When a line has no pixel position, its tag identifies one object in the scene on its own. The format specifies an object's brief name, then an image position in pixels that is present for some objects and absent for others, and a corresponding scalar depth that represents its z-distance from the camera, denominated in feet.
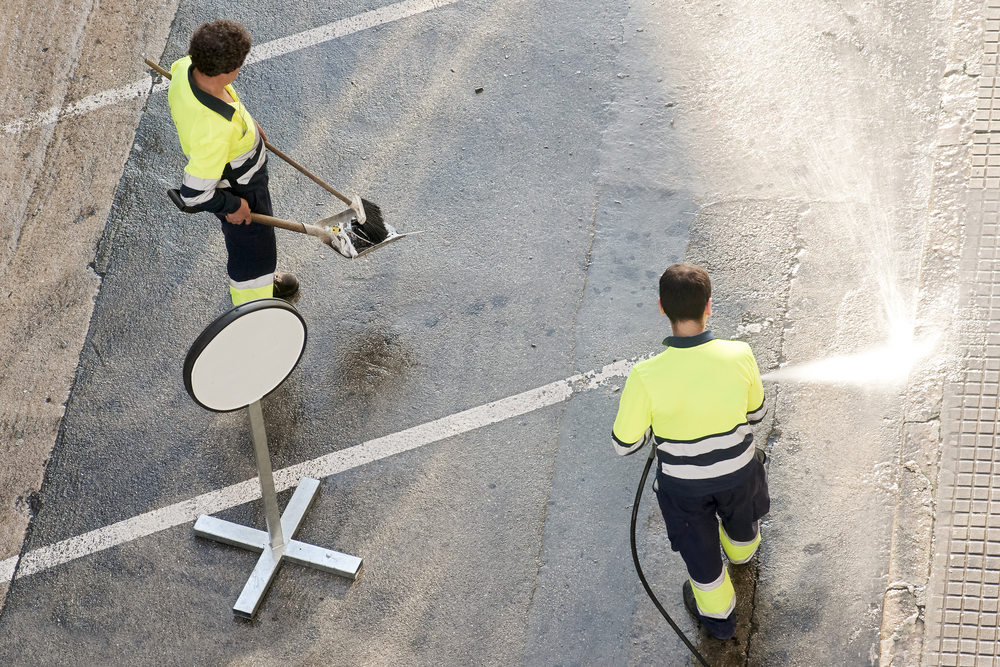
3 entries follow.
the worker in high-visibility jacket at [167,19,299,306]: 30.14
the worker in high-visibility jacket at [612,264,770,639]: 25.07
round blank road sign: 23.82
